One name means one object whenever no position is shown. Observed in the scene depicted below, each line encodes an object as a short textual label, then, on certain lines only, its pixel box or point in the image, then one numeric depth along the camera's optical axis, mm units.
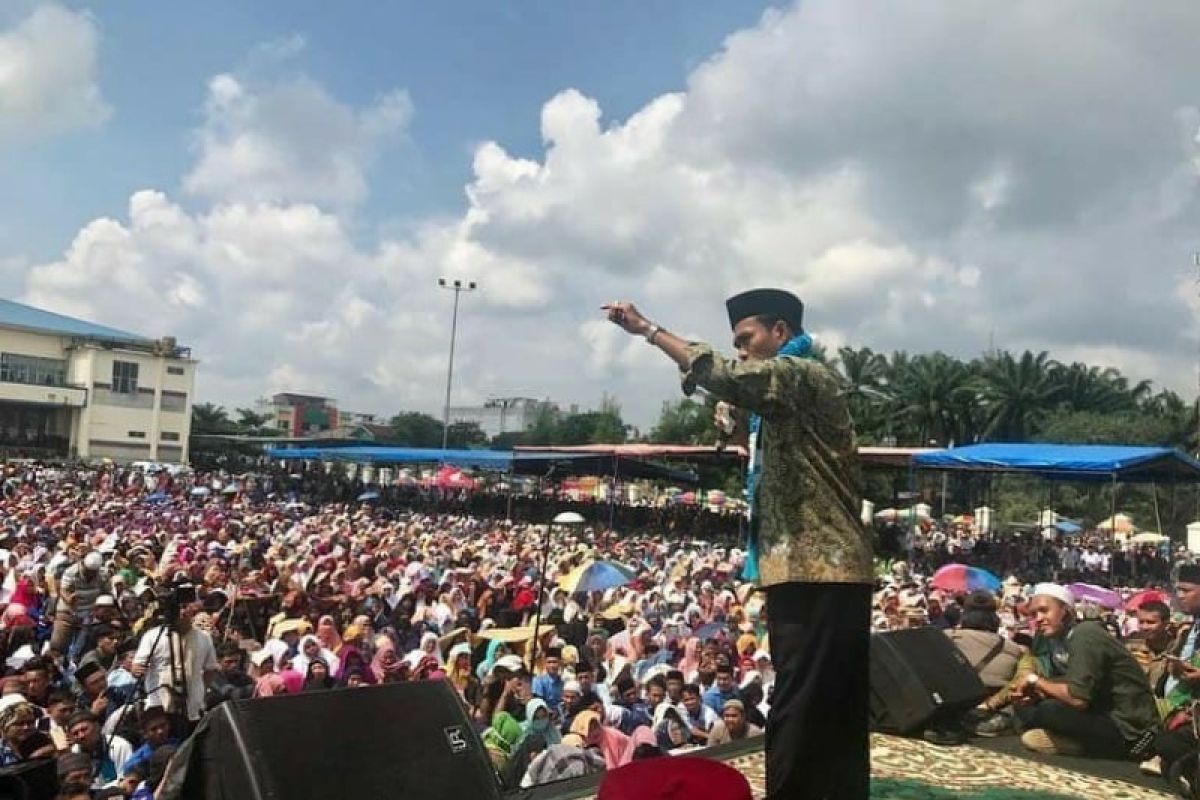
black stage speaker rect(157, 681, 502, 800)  2320
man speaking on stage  2441
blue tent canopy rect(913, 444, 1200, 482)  14844
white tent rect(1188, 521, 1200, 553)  20297
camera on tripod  4375
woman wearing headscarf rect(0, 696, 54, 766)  4896
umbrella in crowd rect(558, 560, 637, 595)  11234
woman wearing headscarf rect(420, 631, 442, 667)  8004
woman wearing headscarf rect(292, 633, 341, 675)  7293
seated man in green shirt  4289
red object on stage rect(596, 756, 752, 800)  2057
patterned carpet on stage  3502
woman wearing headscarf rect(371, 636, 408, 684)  7316
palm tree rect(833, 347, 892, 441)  37250
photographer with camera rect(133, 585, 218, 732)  5301
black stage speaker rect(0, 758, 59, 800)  2494
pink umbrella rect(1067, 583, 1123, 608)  11672
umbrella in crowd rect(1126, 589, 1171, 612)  6889
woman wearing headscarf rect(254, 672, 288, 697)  6648
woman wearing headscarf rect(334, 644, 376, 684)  7339
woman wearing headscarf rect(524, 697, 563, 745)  6047
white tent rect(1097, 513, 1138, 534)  26866
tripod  5051
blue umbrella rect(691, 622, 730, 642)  8916
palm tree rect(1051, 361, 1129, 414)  41406
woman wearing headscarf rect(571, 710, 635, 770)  5934
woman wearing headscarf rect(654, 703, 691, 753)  6273
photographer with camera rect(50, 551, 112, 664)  7652
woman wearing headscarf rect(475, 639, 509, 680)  7366
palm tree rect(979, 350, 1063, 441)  40562
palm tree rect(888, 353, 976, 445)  41438
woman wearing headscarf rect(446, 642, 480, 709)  6984
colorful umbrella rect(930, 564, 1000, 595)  11484
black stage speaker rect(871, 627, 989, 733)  4172
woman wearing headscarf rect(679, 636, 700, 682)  7604
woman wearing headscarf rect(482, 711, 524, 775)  5693
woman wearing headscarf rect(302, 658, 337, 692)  7020
